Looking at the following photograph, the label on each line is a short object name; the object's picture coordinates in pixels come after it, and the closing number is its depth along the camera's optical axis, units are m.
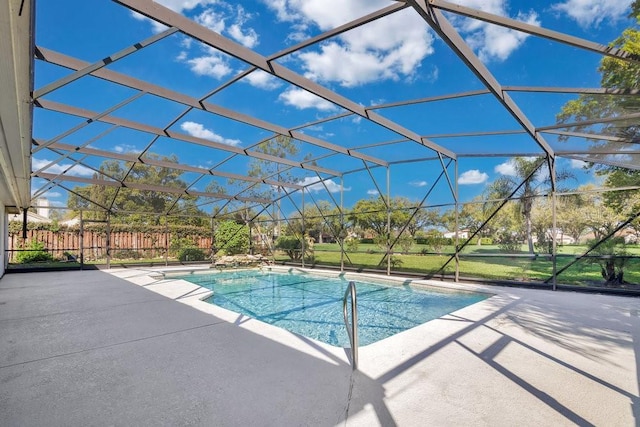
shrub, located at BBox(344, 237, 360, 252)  11.12
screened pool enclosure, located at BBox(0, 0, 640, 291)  3.62
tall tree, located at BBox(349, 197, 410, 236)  10.10
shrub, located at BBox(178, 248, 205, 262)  13.69
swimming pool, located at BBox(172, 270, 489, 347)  5.07
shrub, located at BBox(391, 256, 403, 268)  9.83
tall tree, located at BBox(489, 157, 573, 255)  7.14
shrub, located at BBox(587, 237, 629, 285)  6.46
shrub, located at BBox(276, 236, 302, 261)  12.91
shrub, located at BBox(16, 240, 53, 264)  10.67
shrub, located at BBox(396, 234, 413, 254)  9.84
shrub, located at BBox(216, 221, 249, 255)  14.09
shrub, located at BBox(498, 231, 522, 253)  8.47
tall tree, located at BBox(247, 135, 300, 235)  12.25
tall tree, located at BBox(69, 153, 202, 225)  14.12
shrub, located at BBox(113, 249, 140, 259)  12.78
